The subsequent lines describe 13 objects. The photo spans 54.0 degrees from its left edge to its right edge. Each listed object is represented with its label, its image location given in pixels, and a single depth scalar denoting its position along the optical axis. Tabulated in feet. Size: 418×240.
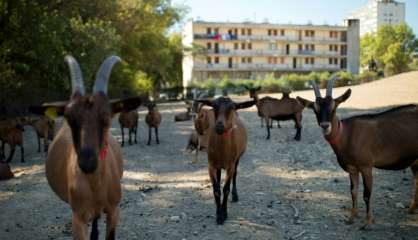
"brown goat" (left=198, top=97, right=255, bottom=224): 21.48
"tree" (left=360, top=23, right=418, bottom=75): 290.15
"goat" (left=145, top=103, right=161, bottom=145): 52.74
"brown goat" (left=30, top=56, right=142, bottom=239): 11.55
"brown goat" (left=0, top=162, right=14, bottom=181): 32.53
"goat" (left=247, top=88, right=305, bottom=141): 50.37
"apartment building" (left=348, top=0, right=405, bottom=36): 529.04
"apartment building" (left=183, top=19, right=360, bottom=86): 254.68
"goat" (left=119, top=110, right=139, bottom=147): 50.85
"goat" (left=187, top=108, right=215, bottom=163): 39.11
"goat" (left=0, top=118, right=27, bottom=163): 41.45
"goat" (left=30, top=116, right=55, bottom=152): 44.73
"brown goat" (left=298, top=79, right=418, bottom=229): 20.92
